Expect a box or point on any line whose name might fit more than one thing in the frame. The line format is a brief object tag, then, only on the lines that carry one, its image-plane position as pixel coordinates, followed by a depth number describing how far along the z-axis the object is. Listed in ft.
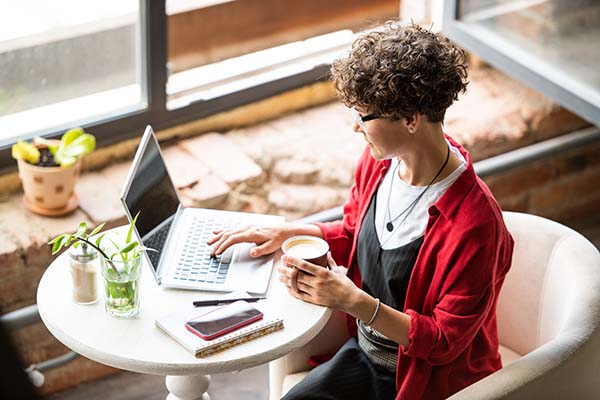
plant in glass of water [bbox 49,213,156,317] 10.11
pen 10.37
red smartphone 10.02
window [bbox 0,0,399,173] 13.46
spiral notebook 9.90
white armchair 9.98
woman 10.05
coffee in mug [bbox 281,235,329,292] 10.38
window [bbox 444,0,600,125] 13.64
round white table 9.85
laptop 10.53
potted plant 13.03
